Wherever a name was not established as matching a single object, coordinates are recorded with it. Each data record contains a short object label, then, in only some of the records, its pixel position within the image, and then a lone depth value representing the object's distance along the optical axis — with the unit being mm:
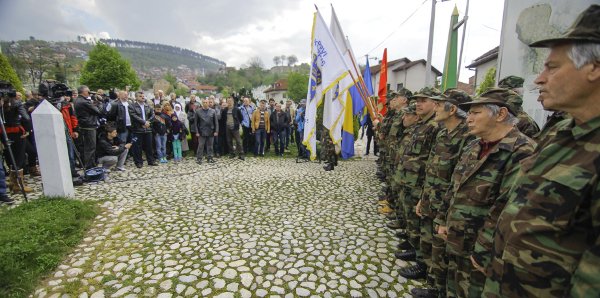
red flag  7332
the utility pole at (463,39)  10041
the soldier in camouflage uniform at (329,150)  7375
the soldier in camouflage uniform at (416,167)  3490
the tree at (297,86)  57716
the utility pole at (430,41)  11227
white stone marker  4984
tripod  4986
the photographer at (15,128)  5688
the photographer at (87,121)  6449
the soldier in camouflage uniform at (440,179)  2619
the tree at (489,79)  14922
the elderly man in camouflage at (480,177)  1900
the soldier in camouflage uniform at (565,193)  1091
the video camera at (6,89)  5543
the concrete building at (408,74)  31797
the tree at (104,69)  39719
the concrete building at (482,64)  17656
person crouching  6896
